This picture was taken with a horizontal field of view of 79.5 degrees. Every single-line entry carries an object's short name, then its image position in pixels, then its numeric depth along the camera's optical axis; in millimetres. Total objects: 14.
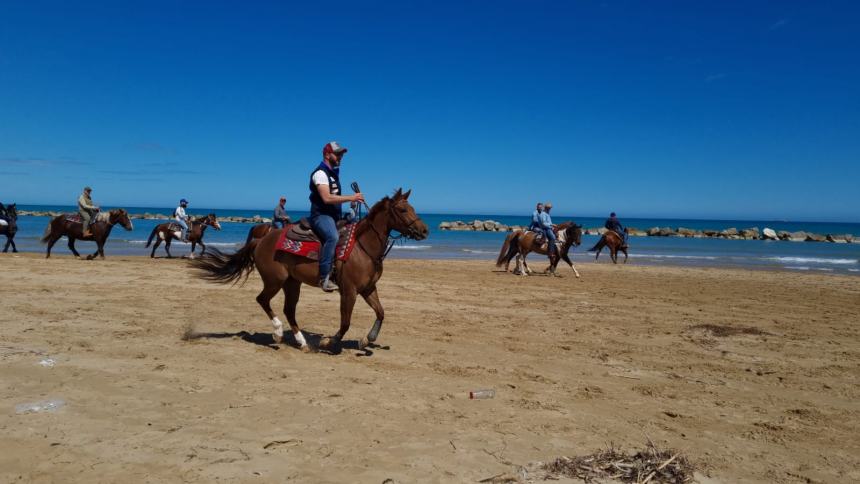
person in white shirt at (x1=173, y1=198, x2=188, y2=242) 21812
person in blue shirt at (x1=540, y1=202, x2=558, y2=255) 19047
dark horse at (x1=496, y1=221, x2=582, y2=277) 19344
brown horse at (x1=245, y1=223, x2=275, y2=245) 16312
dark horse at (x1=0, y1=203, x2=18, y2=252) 20397
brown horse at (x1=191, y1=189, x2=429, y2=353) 6891
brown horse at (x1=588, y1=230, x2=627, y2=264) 24984
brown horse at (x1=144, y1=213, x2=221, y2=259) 21484
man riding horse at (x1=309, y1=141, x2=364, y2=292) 6730
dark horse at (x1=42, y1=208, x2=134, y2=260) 18812
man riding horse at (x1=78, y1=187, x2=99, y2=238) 18531
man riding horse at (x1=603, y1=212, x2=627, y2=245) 25594
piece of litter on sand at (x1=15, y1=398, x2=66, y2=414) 4449
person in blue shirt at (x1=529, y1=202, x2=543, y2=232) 18938
